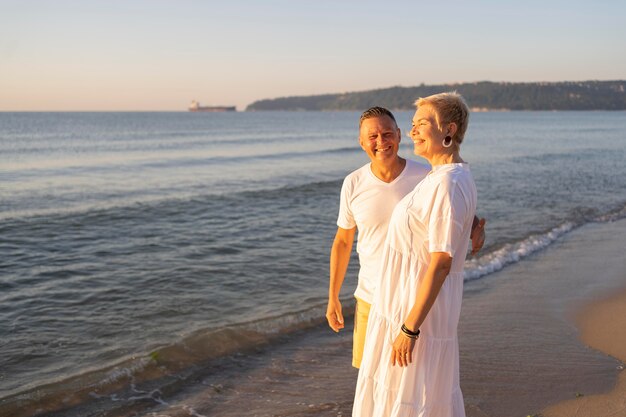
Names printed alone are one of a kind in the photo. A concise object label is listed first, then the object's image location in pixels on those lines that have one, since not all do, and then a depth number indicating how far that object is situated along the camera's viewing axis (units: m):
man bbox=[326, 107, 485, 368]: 3.53
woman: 2.73
